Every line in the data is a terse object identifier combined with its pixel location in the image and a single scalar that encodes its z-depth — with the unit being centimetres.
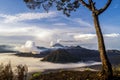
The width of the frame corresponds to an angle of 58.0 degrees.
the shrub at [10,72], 997
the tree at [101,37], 902
